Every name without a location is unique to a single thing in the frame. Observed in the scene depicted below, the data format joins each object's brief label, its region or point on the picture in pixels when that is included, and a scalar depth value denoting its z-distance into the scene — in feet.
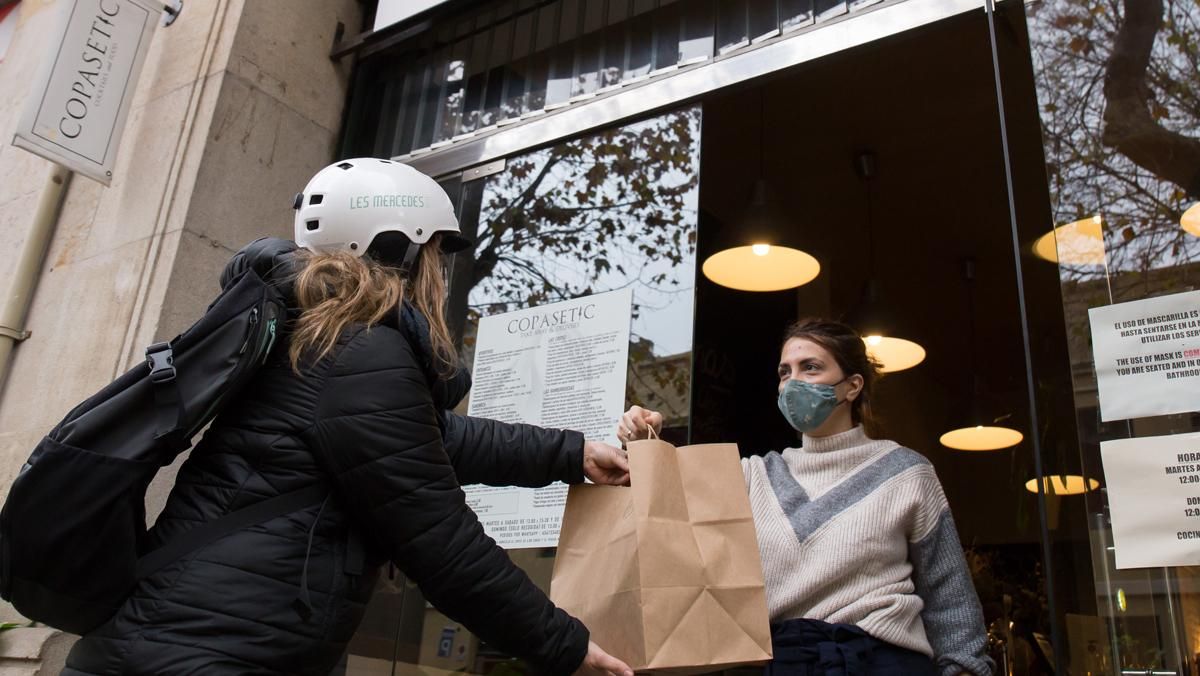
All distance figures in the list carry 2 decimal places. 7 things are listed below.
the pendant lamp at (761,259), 18.17
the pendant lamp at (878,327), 22.06
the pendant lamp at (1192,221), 8.71
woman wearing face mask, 8.85
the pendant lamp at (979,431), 27.68
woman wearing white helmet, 5.85
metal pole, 17.19
